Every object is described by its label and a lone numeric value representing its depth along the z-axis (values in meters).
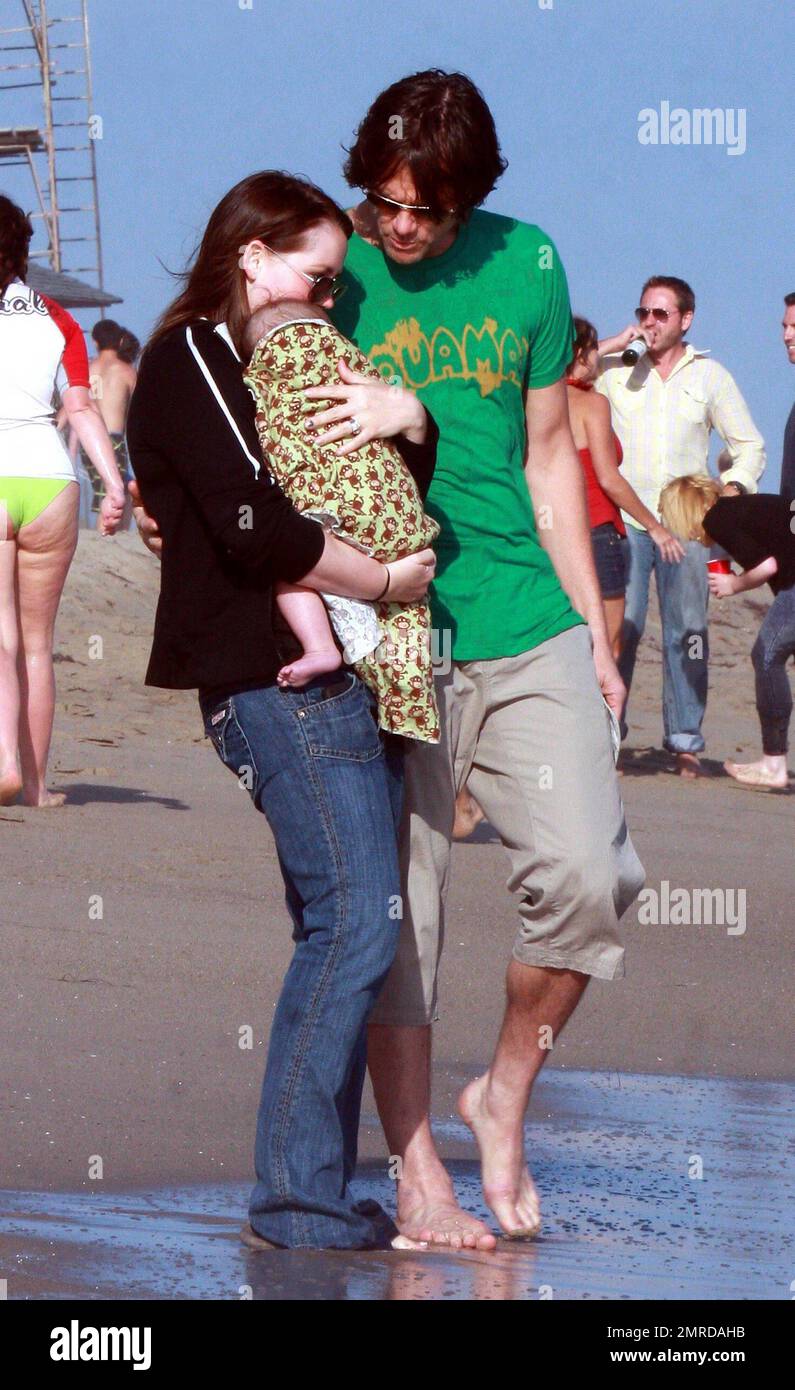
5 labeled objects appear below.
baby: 6.10
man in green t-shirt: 6.75
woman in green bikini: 12.72
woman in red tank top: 16.66
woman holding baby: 6.07
